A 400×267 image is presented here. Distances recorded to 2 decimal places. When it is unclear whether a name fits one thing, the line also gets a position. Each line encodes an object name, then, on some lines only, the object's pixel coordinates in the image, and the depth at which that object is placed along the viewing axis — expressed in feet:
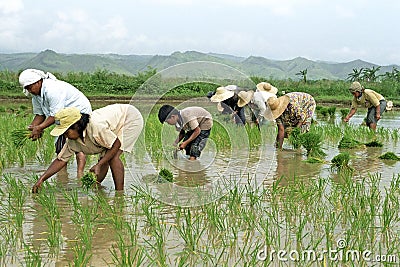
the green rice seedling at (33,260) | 7.76
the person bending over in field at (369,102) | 27.43
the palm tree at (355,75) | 103.58
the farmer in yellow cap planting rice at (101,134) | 12.67
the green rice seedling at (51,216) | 9.36
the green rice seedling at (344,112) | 43.43
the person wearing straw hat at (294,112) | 22.65
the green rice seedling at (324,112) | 44.24
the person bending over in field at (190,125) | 16.56
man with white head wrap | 14.37
